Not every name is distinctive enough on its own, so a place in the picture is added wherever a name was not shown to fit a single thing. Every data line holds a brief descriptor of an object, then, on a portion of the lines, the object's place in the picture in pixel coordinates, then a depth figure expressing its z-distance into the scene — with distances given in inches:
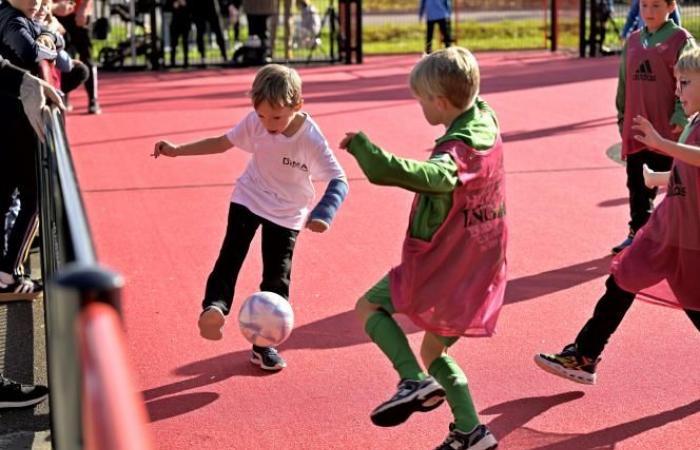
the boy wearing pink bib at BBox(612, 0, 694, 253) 287.6
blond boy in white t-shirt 208.1
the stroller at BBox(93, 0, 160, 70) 847.1
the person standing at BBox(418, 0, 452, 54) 887.1
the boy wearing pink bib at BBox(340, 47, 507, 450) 167.6
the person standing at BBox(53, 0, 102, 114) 573.0
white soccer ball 207.6
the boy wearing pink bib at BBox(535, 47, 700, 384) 195.2
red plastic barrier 69.4
